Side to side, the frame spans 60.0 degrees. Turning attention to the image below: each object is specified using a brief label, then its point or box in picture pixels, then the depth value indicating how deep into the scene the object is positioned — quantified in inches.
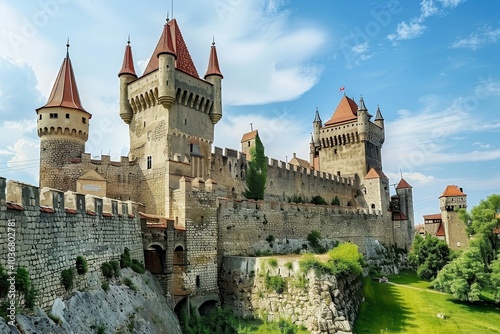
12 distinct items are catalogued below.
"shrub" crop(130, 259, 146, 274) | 884.4
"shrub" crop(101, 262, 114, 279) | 741.3
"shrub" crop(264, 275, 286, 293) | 1123.9
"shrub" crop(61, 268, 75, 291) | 579.5
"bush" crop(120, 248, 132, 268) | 842.8
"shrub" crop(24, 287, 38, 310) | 472.4
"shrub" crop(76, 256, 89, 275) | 637.9
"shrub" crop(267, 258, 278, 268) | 1155.9
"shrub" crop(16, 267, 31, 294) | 461.4
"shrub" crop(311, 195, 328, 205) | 2149.4
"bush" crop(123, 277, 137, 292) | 815.9
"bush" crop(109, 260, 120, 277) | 776.3
